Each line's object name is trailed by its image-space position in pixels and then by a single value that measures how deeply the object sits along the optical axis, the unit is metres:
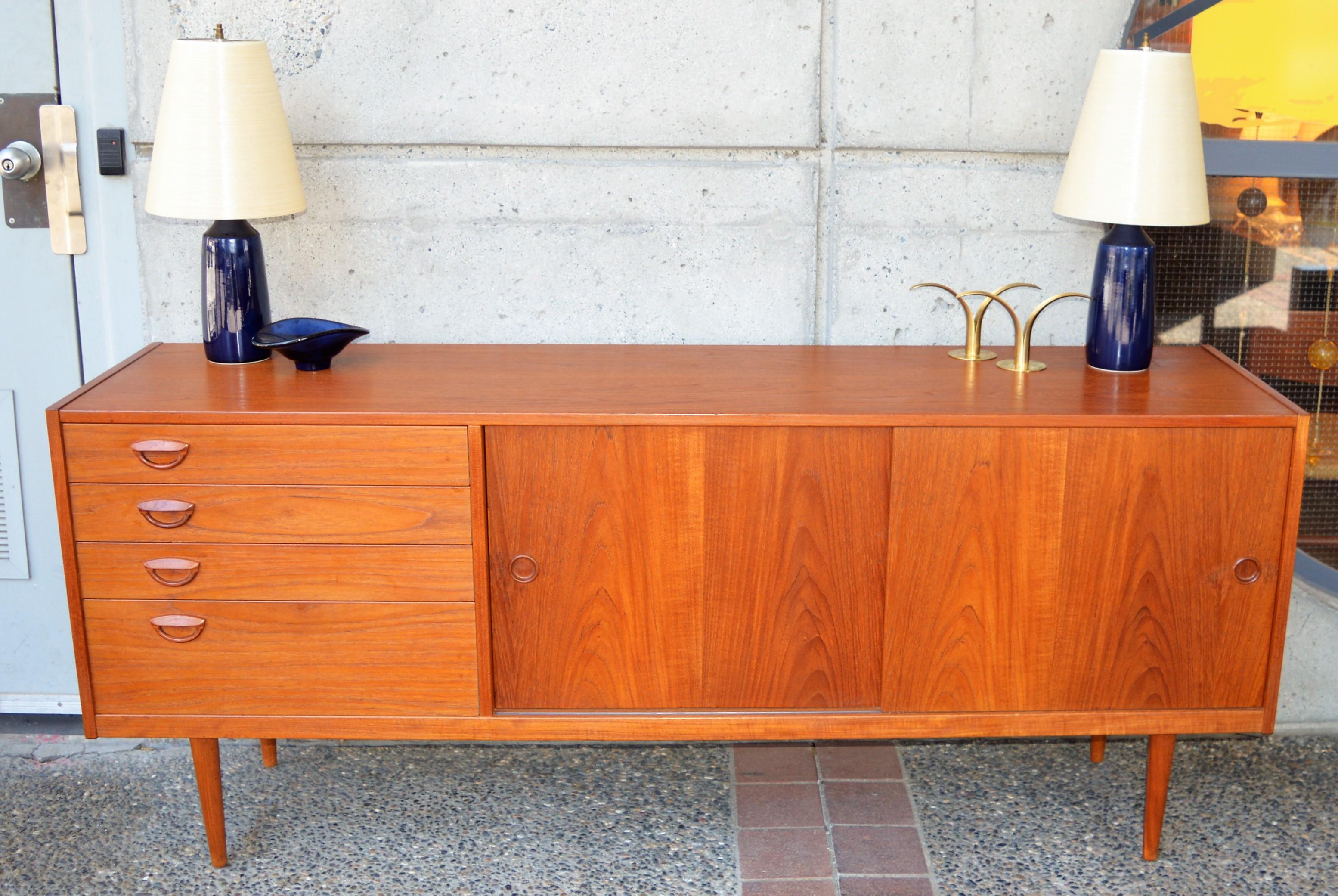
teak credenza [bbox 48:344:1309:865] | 2.13
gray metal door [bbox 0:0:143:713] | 2.58
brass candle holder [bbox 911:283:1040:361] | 2.48
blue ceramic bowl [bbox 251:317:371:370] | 2.31
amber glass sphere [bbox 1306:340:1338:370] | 2.78
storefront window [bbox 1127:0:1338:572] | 2.61
